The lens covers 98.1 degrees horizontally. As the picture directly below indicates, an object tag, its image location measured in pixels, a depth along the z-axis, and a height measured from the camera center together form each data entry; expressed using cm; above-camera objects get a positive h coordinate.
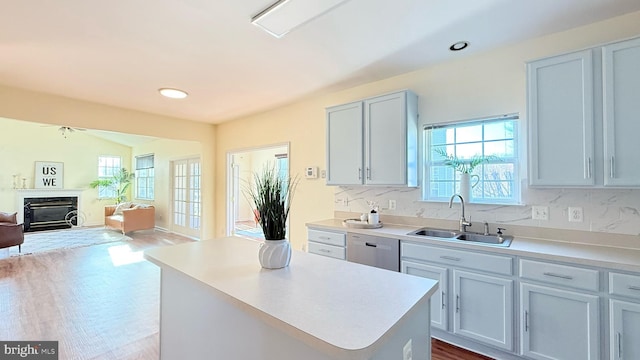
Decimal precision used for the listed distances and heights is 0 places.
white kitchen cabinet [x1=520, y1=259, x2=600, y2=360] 170 -84
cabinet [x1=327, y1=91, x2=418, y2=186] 277 +45
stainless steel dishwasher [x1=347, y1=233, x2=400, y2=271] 249 -64
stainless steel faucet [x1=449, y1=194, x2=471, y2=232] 253 -36
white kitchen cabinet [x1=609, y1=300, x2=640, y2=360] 159 -86
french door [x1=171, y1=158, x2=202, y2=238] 655 -35
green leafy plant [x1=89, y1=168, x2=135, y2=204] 868 -1
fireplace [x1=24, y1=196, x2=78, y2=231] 740 -82
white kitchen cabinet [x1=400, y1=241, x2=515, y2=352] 198 -80
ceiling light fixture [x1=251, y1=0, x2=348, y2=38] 180 +117
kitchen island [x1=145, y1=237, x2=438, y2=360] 89 -46
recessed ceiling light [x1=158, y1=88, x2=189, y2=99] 352 +118
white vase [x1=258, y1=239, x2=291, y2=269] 143 -37
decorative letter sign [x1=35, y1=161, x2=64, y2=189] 767 +22
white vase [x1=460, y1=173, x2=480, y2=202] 256 -3
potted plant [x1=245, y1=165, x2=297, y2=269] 137 -16
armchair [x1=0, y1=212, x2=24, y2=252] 470 -90
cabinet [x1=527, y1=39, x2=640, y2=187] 176 +45
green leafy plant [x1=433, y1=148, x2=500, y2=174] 260 +21
